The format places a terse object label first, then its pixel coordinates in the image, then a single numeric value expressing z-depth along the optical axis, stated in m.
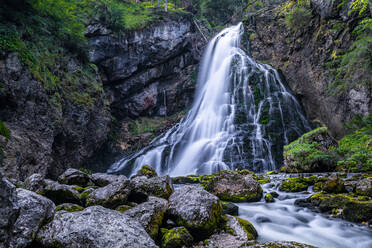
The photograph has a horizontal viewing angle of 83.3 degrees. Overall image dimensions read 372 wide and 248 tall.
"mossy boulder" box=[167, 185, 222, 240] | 3.76
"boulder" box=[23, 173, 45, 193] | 5.30
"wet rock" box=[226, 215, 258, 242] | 3.80
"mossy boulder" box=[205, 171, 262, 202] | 7.01
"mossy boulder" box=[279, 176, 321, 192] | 7.88
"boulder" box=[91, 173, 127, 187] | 7.75
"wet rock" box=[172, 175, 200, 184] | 10.58
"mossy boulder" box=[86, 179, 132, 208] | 4.75
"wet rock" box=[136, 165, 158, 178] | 9.85
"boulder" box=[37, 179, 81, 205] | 5.02
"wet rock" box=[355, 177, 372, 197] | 5.75
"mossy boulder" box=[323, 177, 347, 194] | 6.49
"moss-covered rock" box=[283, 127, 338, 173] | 10.43
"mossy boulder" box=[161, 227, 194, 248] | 3.48
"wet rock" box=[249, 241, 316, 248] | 2.81
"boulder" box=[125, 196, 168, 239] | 3.65
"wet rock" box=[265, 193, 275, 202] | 7.06
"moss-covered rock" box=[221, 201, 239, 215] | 5.39
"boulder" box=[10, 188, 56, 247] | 2.44
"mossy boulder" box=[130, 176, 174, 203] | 5.30
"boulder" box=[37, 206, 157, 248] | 2.45
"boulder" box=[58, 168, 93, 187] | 7.64
